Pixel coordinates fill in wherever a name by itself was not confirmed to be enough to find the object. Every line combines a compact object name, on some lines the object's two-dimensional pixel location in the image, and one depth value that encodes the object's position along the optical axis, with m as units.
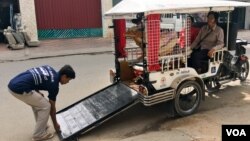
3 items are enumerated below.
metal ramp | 5.02
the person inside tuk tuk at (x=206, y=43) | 6.27
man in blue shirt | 4.64
